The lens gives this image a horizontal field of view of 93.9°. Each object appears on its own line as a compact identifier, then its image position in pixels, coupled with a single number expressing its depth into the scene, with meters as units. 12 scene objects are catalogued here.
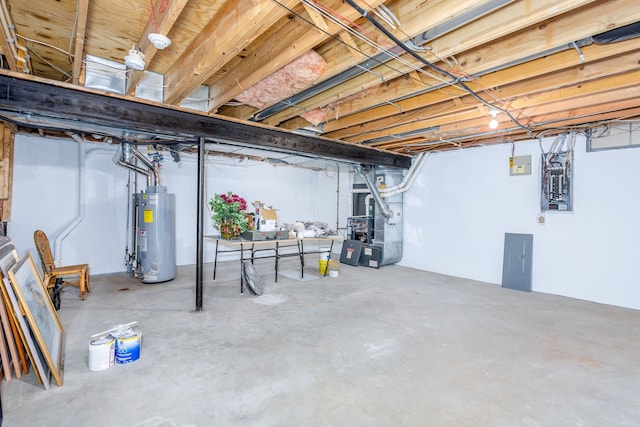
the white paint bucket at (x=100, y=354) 2.18
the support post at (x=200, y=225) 3.42
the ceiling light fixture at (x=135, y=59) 2.02
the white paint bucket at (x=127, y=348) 2.30
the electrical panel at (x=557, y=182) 4.30
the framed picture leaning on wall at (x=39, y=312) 1.95
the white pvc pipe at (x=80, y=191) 4.70
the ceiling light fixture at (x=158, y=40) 1.81
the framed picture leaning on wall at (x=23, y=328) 1.91
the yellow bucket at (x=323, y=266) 5.23
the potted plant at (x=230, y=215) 4.09
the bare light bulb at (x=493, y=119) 3.24
